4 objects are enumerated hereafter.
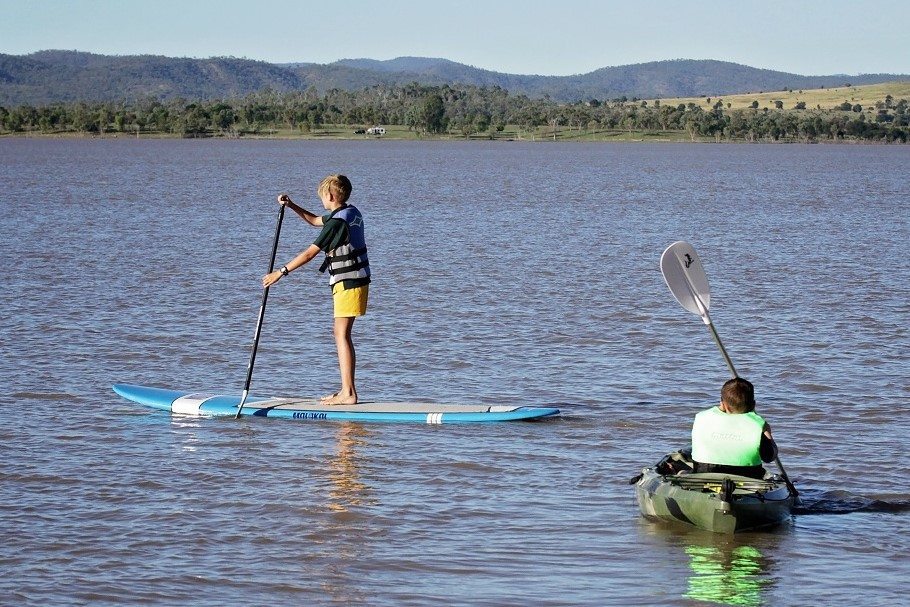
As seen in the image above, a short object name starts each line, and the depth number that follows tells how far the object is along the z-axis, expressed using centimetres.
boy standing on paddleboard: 2426
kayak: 1785
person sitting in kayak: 1817
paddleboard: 2456
